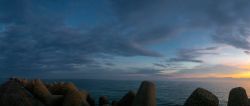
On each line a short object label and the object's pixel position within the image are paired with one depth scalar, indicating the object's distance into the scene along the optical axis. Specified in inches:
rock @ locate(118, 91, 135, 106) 493.3
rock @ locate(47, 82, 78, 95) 561.3
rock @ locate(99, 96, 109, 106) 573.6
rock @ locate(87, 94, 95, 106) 546.8
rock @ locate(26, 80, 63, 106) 482.6
